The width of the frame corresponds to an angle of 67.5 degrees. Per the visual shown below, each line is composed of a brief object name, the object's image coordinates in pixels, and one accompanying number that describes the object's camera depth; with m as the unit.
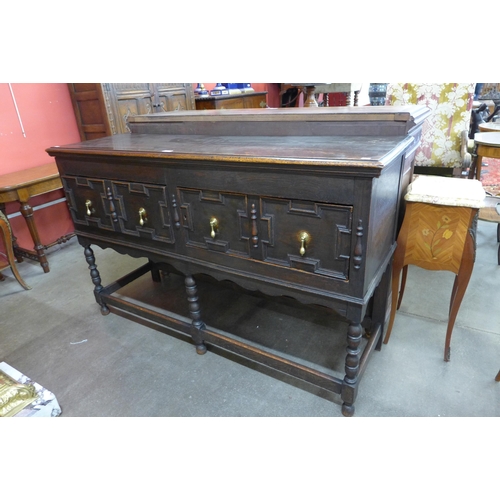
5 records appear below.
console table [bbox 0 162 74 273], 2.46
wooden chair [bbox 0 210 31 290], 2.36
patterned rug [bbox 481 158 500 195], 3.95
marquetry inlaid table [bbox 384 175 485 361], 1.41
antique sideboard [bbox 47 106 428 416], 1.17
